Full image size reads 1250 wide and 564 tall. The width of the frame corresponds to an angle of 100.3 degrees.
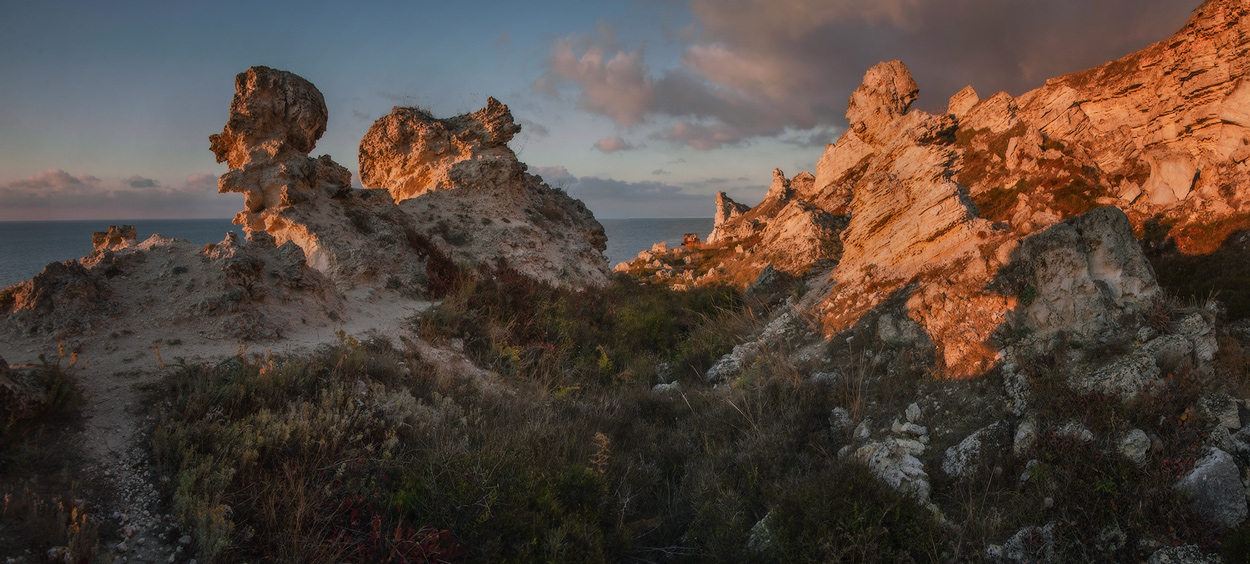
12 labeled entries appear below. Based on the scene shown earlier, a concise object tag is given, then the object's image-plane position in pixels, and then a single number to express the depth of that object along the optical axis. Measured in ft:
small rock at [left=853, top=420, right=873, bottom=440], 17.67
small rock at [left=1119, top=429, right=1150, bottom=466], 13.32
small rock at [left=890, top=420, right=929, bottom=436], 17.33
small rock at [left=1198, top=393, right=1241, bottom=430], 13.79
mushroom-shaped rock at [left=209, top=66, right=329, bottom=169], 37.14
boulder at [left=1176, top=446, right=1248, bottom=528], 11.82
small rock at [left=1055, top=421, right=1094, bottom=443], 14.20
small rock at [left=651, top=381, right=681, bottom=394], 26.40
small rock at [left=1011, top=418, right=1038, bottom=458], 14.92
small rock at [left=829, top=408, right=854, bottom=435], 18.49
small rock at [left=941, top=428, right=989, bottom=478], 15.07
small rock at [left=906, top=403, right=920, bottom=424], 18.01
